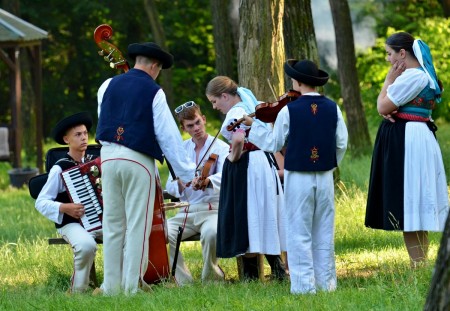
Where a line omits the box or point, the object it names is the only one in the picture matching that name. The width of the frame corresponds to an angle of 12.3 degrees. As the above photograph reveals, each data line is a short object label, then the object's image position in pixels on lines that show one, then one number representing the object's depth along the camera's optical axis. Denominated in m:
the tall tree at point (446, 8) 53.53
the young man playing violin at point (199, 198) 17.42
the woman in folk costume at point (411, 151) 16.28
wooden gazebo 39.12
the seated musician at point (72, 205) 17.00
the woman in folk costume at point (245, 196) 16.51
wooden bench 17.13
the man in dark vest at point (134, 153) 15.46
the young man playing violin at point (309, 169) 14.83
